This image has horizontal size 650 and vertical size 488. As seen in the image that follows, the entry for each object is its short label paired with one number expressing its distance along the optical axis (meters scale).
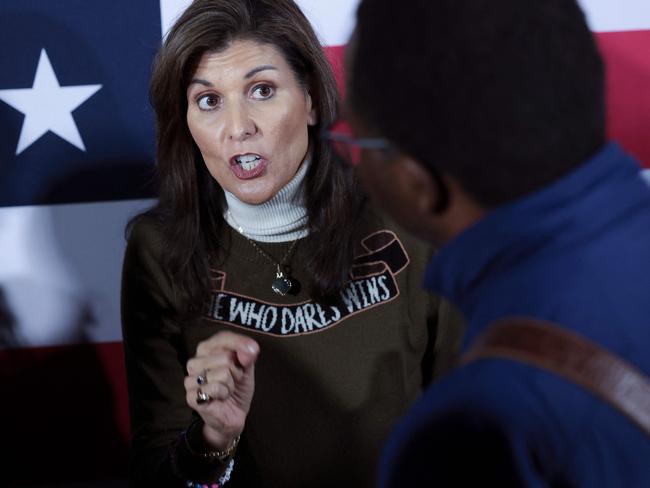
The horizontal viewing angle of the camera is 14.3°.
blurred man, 1.97
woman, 3.01
